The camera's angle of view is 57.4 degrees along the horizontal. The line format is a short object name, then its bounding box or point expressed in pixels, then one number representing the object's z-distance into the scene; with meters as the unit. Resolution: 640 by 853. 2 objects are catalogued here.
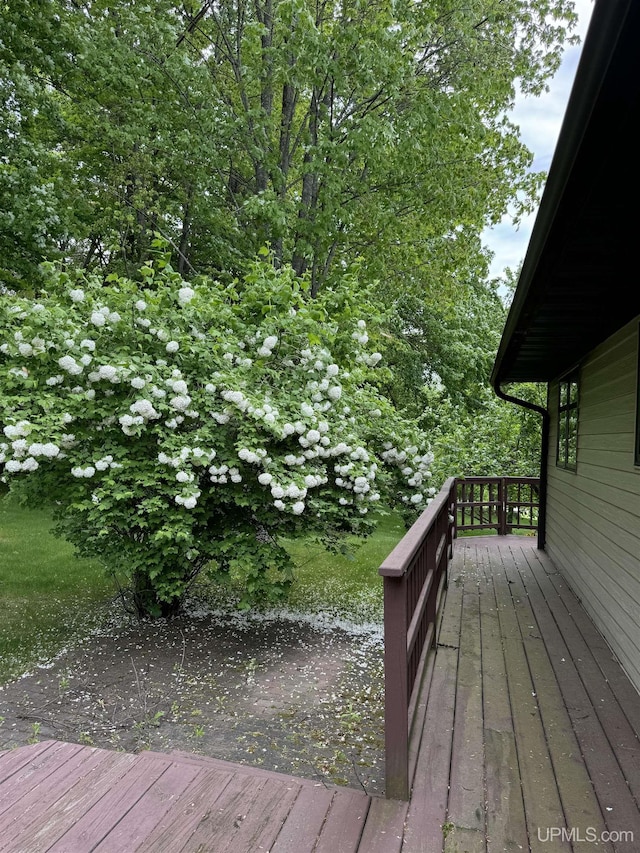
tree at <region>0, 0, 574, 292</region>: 7.78
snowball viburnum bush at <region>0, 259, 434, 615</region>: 4.48
